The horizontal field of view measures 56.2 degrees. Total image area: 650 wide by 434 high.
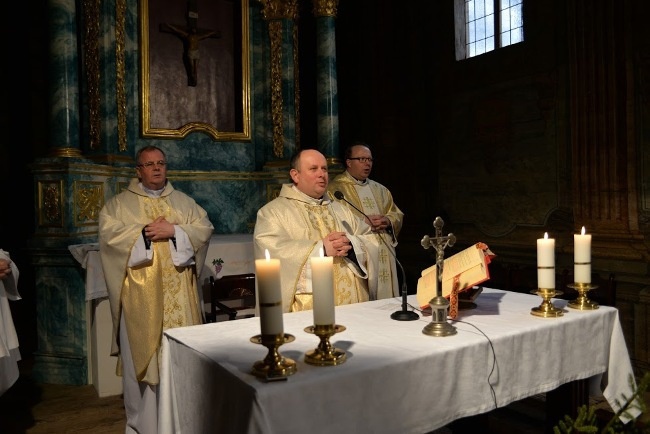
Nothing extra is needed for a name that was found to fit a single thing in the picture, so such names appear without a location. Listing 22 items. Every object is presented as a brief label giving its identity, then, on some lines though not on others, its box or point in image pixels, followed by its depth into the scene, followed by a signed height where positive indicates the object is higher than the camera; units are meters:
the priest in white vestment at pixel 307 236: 3.30 -0.16
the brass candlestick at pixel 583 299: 2.72 -0.44
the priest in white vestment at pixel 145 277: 3.94 -0.44
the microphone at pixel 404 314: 2.60 -0.46
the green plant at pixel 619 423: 1.12 -0.42
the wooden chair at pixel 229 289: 4.56 -0.60
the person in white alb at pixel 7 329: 3.52 -0.66
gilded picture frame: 6.48 +1.58
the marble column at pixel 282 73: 7.06 +1.59
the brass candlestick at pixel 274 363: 1.79 -0.47
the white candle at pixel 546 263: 2.61 -0.26
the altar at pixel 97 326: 4.90 -0.93
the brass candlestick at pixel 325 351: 1.92 -0.47
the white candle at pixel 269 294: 1.76 -0.25
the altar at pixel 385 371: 1.83 -0.57
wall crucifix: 6.63 +1.90
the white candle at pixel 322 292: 1.91 -0.26
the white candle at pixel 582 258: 2.69 -0.25
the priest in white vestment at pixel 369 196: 5.18 +0.10
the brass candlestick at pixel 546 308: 2.61 -0.45
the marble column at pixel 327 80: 7.12 +1.51
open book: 2.51 -0.29
